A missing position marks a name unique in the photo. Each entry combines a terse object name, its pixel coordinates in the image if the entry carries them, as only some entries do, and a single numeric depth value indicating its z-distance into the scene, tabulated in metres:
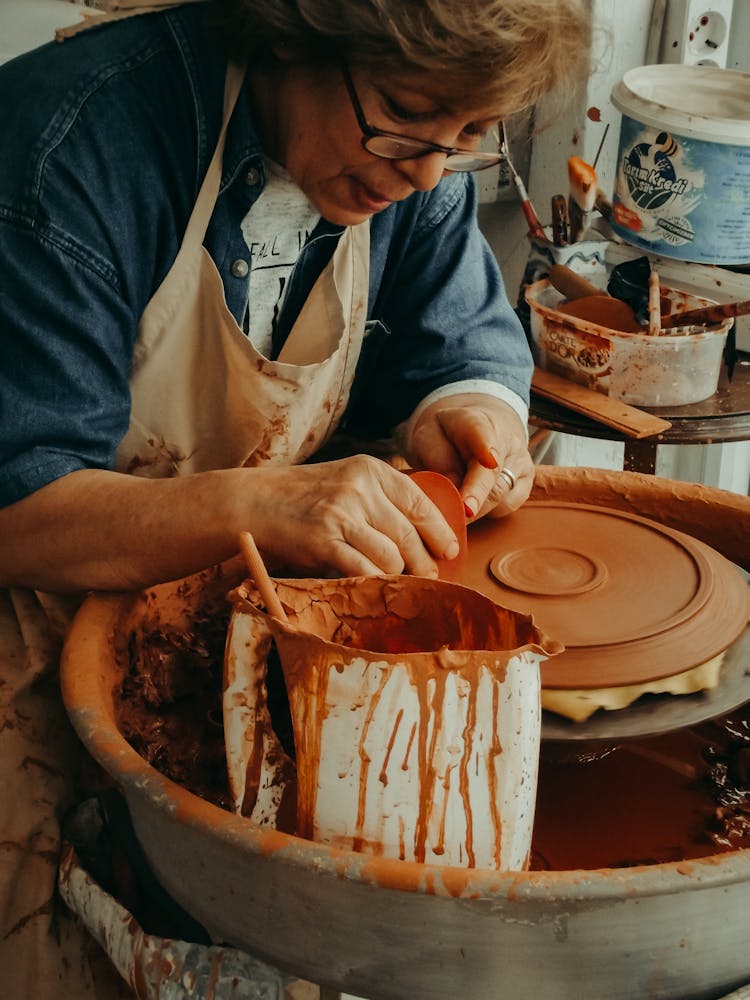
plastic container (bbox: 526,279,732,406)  1.85
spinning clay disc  1.10
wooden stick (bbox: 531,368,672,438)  1.78
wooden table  1.82
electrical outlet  2.53
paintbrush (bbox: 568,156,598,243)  2.13
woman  1.10
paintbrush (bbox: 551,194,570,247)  2.19
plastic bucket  2.01
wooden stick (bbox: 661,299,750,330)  1.86
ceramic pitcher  0.85
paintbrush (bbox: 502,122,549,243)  2.19
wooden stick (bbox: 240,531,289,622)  0.92
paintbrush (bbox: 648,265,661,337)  1.89
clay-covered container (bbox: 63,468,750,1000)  0.76
